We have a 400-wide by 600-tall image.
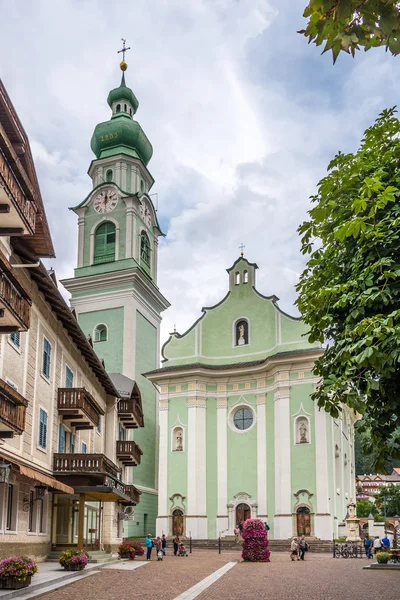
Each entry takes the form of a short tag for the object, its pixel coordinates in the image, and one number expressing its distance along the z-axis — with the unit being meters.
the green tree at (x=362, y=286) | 11.16
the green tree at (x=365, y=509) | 91.33
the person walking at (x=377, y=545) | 33.03
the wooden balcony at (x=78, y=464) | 26.47
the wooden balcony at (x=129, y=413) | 40.22
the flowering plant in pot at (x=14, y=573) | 16.27
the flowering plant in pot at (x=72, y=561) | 22.08
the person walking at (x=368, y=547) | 35.38
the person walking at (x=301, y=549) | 34.91
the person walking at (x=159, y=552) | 32.12
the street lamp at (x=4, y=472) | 17.23
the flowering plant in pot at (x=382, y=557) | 27.55
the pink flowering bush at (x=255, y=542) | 31.11
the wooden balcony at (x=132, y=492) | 37.24
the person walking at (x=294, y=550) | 34.04
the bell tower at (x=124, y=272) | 54.25
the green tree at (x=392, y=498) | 89.94
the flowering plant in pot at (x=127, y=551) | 32.69
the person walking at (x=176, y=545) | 39.03
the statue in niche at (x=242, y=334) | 55.47
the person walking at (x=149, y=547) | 32.78
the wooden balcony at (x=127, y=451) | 39.09
